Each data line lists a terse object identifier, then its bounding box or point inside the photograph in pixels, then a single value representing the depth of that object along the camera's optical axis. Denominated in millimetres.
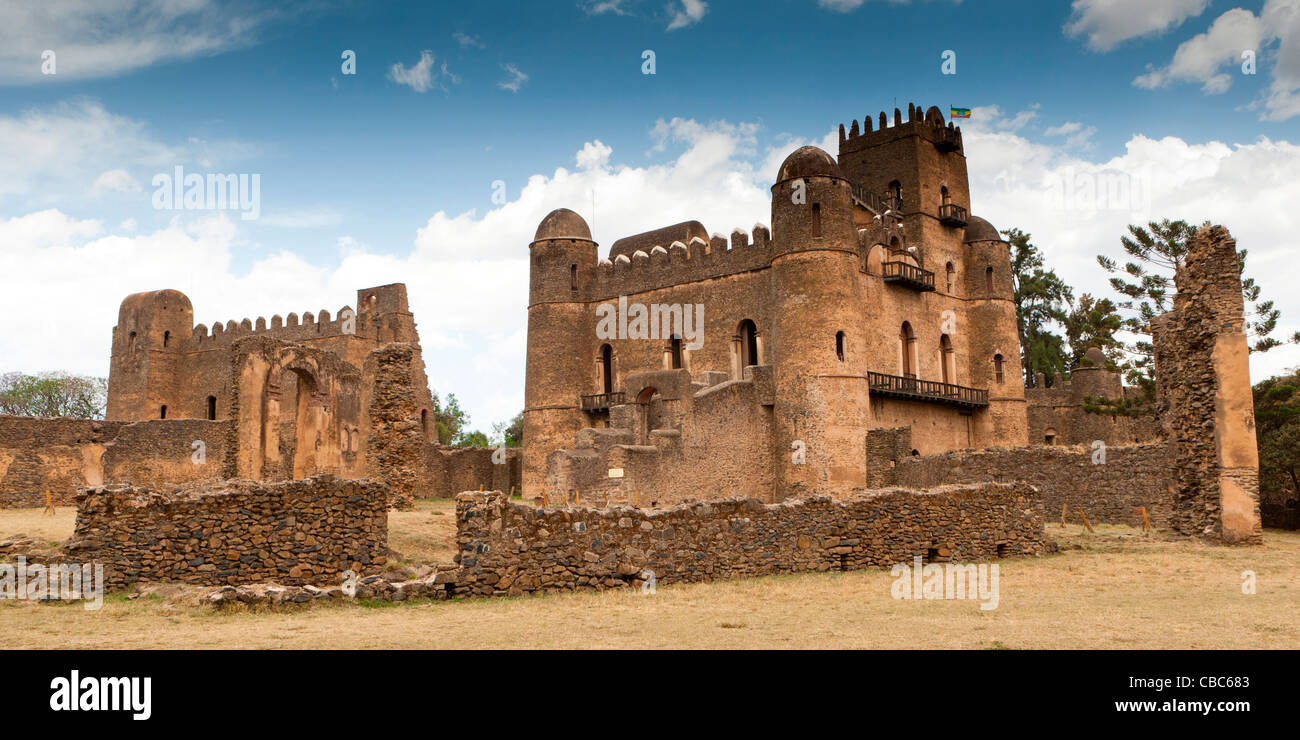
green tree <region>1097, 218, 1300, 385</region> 39344
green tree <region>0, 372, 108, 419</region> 65000
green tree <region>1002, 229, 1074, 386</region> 54031
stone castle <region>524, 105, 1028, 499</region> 32375
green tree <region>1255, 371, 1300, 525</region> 26781
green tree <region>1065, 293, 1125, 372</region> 41281
